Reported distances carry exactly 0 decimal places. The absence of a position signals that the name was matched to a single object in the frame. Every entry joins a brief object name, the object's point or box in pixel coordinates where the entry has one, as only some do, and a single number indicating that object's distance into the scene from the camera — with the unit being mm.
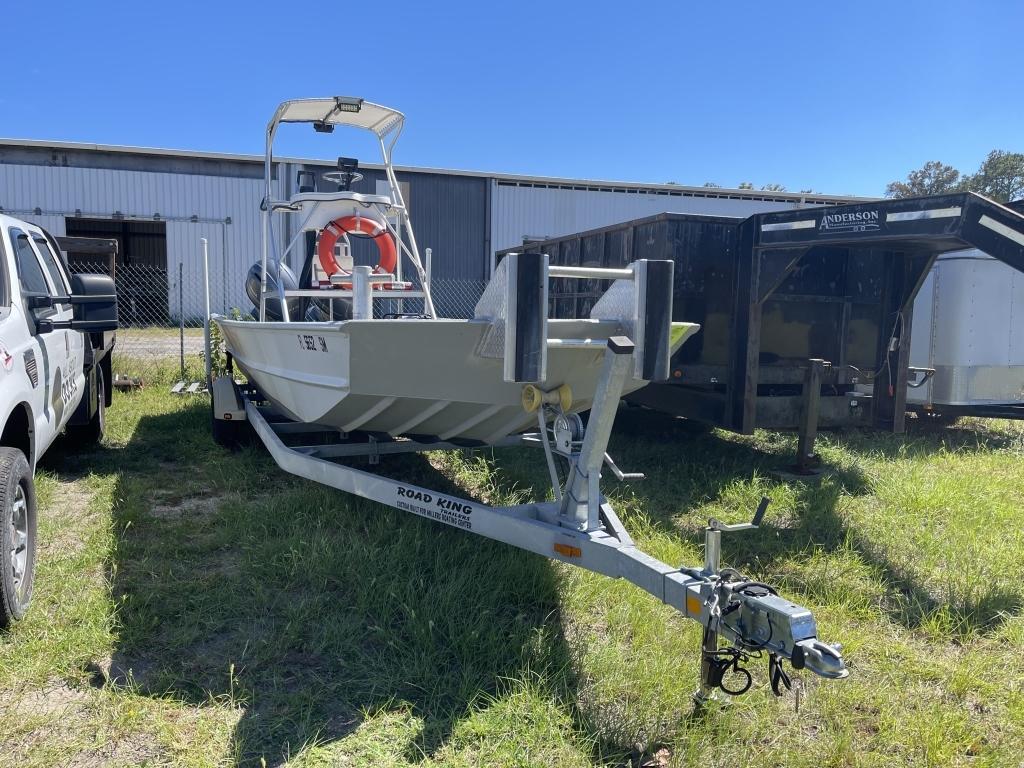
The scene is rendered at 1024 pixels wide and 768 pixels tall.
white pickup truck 3180
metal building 21078
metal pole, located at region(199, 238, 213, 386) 7685
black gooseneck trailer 5688
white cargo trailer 7504
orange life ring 5551
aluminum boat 3152
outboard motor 6148
